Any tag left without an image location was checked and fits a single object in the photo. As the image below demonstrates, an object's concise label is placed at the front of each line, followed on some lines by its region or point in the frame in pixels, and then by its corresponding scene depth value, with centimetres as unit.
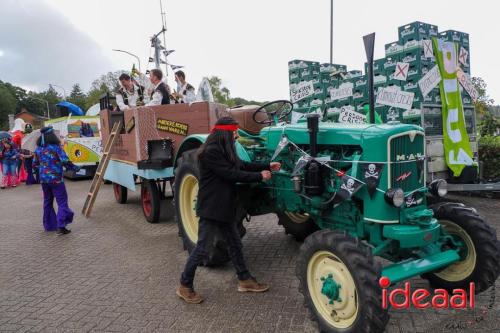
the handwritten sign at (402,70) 652
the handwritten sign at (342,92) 785
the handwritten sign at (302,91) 881
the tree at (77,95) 7220
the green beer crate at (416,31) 650
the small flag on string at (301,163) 326
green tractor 275
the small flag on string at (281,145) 363
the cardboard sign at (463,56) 716
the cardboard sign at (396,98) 601
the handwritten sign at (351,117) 567
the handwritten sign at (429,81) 636
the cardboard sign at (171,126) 594
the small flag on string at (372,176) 294
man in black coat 341
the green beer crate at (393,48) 677
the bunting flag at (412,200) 304
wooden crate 568
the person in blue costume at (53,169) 612
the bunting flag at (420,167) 316
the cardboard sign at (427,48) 641
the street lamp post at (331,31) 1318
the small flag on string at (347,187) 299
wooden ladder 714
